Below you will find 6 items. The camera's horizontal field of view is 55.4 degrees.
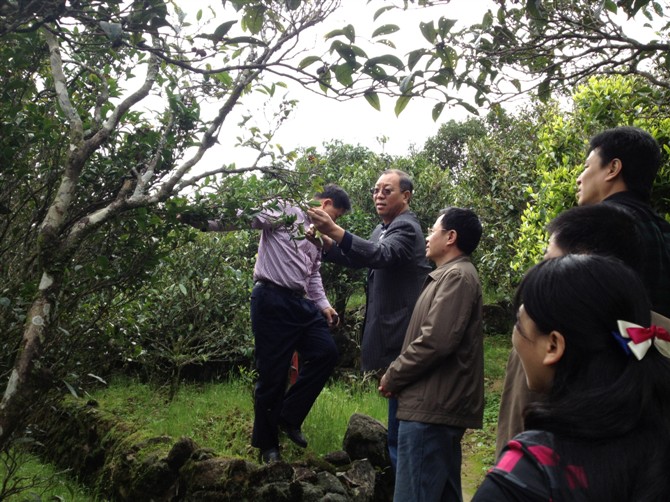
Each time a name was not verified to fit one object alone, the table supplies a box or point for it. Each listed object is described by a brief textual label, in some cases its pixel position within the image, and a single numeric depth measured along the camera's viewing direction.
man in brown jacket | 3.40
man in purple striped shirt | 4.55
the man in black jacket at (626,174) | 2.58
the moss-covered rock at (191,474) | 4.16
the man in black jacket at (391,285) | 4.31
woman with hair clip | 1.23
